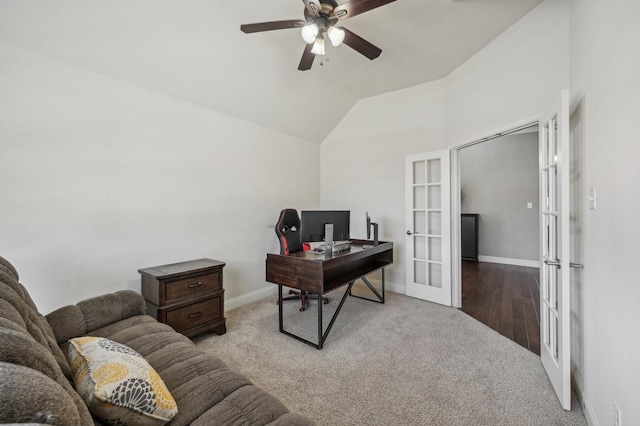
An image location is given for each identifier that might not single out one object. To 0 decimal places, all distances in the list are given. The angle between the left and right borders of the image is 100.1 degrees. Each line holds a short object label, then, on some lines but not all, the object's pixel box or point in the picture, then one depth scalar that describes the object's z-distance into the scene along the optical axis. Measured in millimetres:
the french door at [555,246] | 1707
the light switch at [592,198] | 1572
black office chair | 3357
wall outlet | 1250
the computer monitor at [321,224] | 2973
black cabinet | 5781
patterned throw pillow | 867
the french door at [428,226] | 3512
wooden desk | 2408
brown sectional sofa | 501
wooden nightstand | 2396
